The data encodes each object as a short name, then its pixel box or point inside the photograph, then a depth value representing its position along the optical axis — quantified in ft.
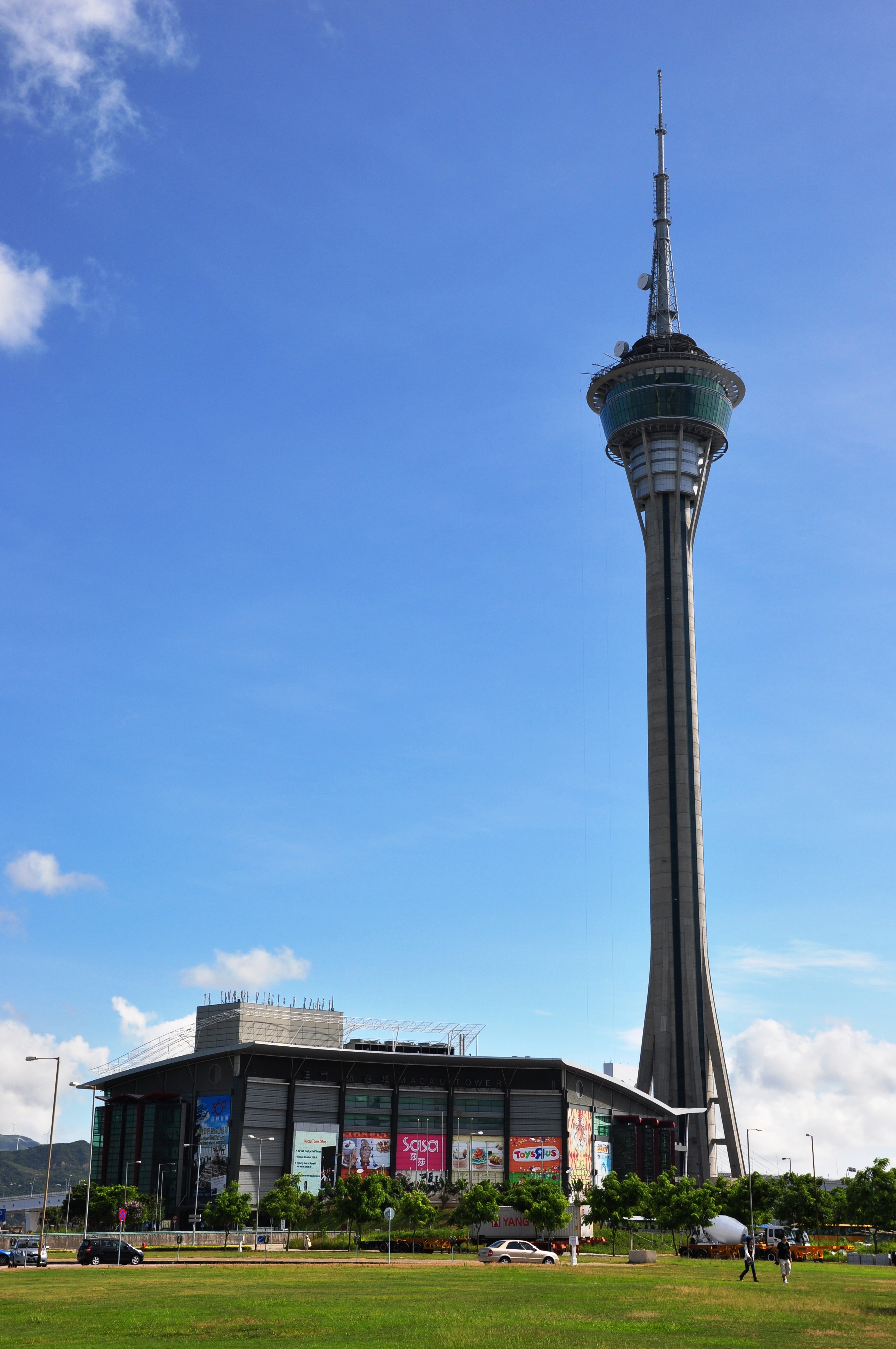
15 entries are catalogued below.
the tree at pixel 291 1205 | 332.19
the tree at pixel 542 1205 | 274.16
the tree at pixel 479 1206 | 294.46
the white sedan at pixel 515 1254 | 223.92
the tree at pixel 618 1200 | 302.45
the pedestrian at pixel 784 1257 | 163.84
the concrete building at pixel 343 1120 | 385.70
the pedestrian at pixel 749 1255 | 168.76
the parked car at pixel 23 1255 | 213.87
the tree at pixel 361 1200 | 300.61
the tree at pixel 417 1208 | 299.38
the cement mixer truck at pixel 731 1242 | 259.39
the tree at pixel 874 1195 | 290.15
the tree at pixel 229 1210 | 293.84
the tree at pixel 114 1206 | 350.15
